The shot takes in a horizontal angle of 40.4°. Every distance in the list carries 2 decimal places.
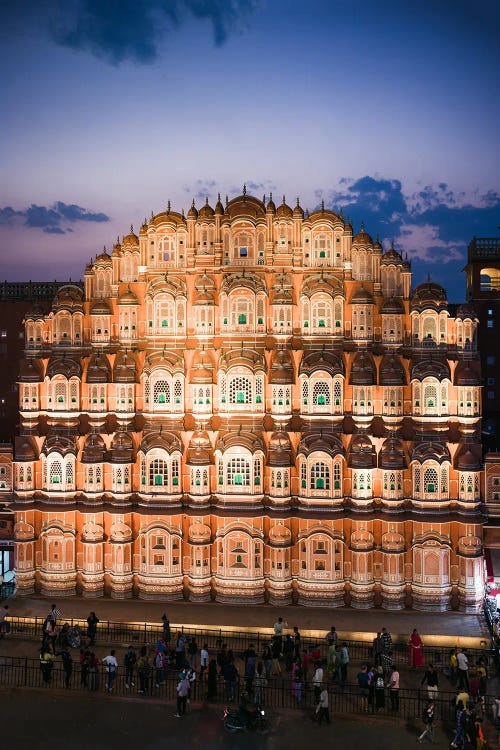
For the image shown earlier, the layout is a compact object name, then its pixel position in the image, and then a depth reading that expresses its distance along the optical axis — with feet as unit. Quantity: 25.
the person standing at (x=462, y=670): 86.88
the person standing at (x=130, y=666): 87.81
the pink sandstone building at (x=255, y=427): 114.62
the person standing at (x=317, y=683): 81.66
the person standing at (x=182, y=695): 81.61
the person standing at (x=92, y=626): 99.50
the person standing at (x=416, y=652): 94.94
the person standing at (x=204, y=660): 87.60
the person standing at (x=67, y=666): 87.86
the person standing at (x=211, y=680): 85.05
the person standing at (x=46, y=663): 88.53
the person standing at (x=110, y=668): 86.38
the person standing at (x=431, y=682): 81.00
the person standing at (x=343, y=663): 88.89
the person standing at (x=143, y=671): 86.28
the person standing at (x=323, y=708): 80.23
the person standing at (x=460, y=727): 74.69
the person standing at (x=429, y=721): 77.10
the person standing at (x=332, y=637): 92.22
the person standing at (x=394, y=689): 82.89
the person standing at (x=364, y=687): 84.12
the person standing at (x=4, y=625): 105.19
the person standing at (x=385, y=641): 92.89
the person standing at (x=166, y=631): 98.63
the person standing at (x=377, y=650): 89.61
